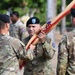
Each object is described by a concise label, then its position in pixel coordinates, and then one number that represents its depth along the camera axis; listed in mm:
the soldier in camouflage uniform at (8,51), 6753
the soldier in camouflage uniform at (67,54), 7412
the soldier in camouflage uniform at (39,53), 7663
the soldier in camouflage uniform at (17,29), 13144
